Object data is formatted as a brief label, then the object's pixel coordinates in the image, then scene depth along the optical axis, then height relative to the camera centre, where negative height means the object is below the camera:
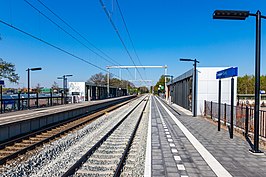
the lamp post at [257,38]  7.39 +1.71
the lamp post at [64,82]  40.04 +1.09
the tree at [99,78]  98.47 +4.70
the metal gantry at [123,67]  53.41 +5.28
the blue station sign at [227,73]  9.47 +0.76
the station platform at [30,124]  10.40 -2.07
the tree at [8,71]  27.88 +2.14
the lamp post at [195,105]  18.85 -1.30
